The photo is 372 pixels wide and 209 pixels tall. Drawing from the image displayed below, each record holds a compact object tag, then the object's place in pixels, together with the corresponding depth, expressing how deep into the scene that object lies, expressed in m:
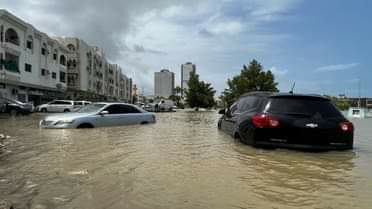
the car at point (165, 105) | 54.12
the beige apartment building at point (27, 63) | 38.66
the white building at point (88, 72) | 64.69
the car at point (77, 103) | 40.44
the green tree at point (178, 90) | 98.12
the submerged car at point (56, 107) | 39.25
